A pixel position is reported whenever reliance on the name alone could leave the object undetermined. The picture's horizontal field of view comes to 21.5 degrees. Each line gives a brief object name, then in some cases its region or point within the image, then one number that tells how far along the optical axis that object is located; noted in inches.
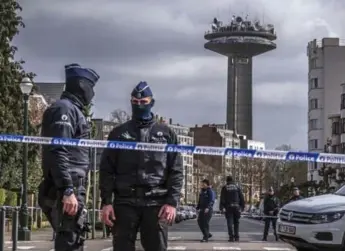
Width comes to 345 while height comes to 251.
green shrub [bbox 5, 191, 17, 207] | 1374.8
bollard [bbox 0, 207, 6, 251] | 534.4
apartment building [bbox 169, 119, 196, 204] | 5671.8
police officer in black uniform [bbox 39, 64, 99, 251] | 292.4
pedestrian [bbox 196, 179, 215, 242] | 902.4
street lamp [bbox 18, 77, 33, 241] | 982.4
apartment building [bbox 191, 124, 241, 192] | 5260.8
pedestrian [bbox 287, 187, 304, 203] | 932.3
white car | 560.4
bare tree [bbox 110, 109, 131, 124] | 2781.5
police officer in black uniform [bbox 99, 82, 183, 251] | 311.0
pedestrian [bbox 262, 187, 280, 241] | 968.9
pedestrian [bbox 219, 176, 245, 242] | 920.9
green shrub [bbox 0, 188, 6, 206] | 1280.8
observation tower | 7672.2
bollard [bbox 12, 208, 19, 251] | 687.6
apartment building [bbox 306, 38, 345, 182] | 3951.8
